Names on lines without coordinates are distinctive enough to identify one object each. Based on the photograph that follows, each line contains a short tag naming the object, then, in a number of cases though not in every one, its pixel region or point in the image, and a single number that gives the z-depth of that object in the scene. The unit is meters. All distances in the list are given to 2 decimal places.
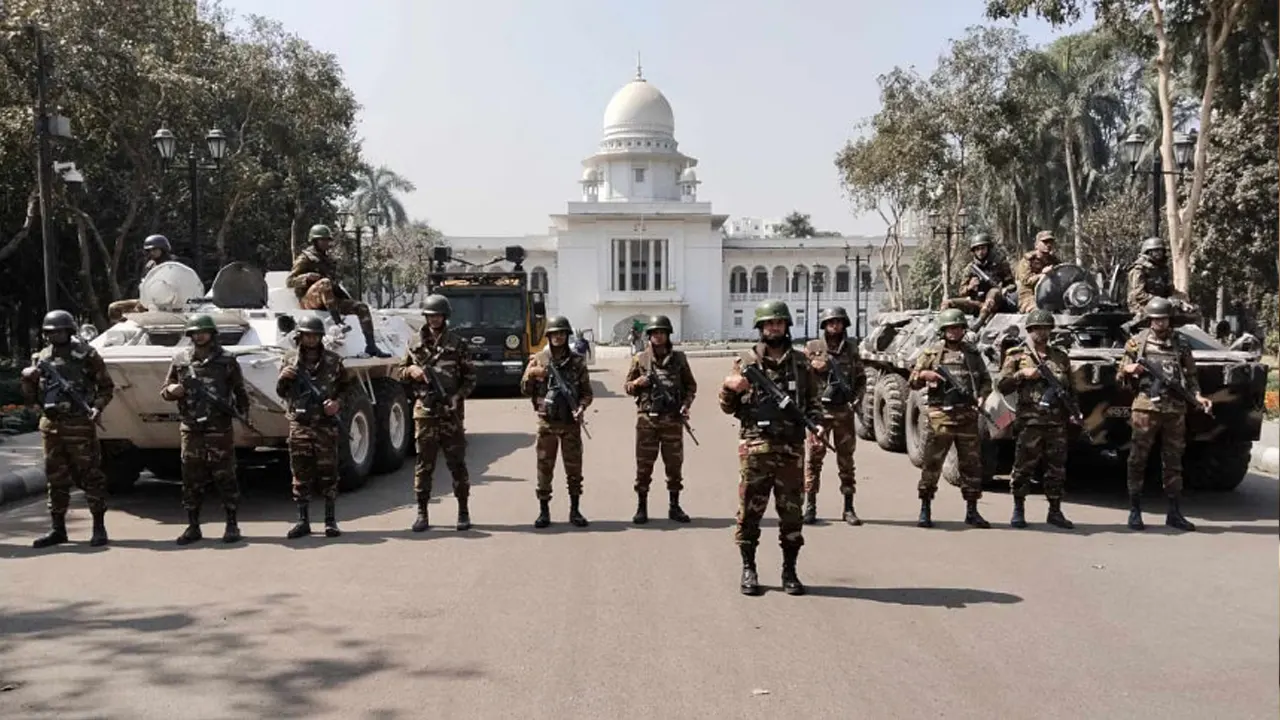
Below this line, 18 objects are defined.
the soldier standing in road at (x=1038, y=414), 8.07
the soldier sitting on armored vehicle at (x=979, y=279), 11.59
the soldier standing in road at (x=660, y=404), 8.20
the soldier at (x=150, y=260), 10.66
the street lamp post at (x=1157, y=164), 17.08
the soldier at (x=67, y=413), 7.80
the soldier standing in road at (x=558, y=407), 8.24
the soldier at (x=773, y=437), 6.07
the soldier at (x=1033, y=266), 10.83
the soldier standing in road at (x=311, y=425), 8.01
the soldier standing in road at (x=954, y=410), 8.12
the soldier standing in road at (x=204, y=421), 7.84
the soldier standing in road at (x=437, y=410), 8.16
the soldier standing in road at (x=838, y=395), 8.31
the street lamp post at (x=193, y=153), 16.80
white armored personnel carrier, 8.90
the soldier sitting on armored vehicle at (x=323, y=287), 10.73
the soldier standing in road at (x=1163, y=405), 8.03
